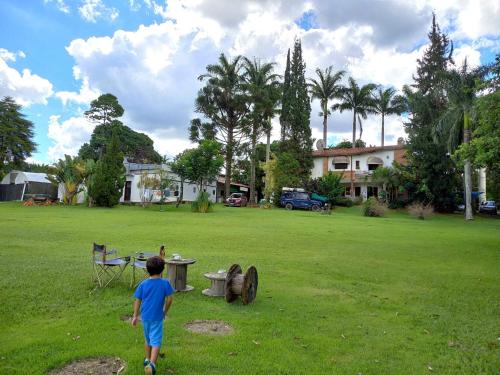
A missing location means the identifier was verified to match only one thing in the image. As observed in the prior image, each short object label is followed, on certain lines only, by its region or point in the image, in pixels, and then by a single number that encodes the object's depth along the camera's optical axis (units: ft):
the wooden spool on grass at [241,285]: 21.09
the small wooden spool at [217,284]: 22.59
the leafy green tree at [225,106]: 127.34
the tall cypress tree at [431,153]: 116.88
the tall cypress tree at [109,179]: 100.73
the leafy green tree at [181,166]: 102.06
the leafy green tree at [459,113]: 95.66
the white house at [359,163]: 148.18
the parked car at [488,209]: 128.06
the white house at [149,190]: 112.98
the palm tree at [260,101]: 128.26
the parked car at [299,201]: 121.49
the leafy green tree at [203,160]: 101.55
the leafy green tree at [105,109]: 171.94
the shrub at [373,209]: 102.06
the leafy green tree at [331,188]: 131.64
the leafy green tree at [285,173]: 131.23
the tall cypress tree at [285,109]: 148.15
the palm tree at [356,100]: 164.86
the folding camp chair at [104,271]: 23.32
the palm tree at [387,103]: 168.14
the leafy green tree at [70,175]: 110.22
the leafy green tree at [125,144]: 176.86
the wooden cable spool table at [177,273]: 23.23
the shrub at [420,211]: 100.99
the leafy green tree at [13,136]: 143.64
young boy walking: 13.17
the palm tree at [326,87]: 164.86
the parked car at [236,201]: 126.11
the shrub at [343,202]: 132.46
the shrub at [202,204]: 92.37
